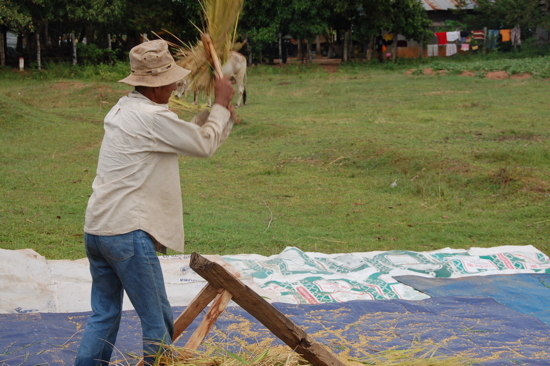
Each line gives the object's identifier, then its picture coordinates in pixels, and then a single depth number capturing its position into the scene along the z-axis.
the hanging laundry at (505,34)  29.75
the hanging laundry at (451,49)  30.05
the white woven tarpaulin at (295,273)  4.07
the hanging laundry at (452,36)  29.66
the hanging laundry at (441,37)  29.89
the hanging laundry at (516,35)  29.27
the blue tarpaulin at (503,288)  4.35
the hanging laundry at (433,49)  30.12
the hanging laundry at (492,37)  30.00
